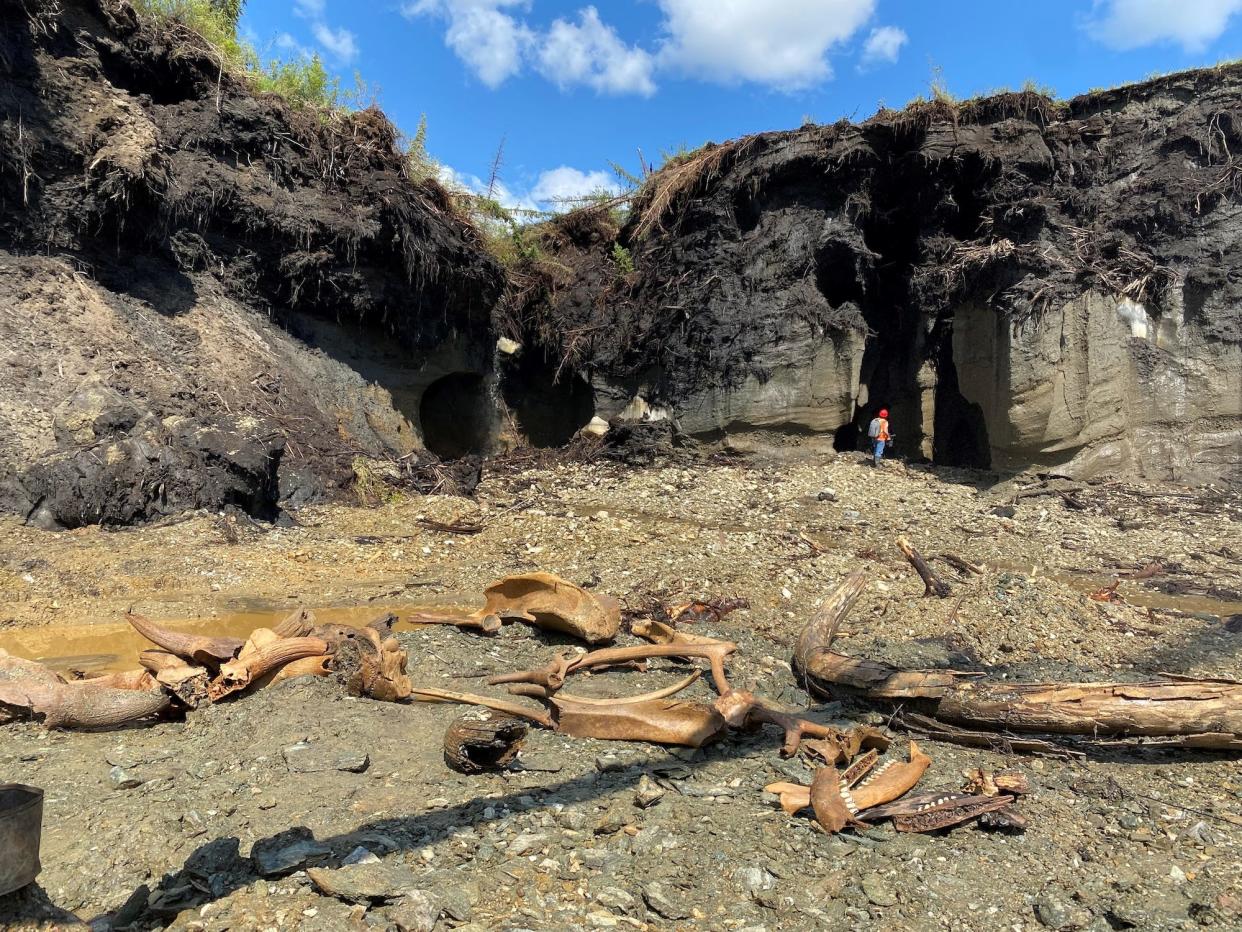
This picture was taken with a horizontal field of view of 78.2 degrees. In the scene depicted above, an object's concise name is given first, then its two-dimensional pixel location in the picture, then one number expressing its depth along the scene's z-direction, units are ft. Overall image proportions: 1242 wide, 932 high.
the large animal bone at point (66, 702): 13.52
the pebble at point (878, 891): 8.92
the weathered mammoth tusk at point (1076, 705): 12.20
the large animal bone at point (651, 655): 14.85
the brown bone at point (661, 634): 16.71
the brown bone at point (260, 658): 14.61
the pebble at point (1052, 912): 8.62
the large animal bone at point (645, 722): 12.78
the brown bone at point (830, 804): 10.20
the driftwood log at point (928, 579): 22.92
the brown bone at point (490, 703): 13.32
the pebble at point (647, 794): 11.03
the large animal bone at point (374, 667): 14.42
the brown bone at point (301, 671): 15.38
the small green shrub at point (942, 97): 43.32
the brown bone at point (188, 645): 14.53
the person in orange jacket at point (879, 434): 45.62
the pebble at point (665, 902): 8.63
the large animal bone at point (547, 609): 17.34
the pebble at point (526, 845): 9.66
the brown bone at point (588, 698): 13.50
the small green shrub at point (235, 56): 38.91
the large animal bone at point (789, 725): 12.27
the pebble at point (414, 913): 7.94
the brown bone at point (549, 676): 14.29
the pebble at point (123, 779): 11.41
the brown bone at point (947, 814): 10.35
